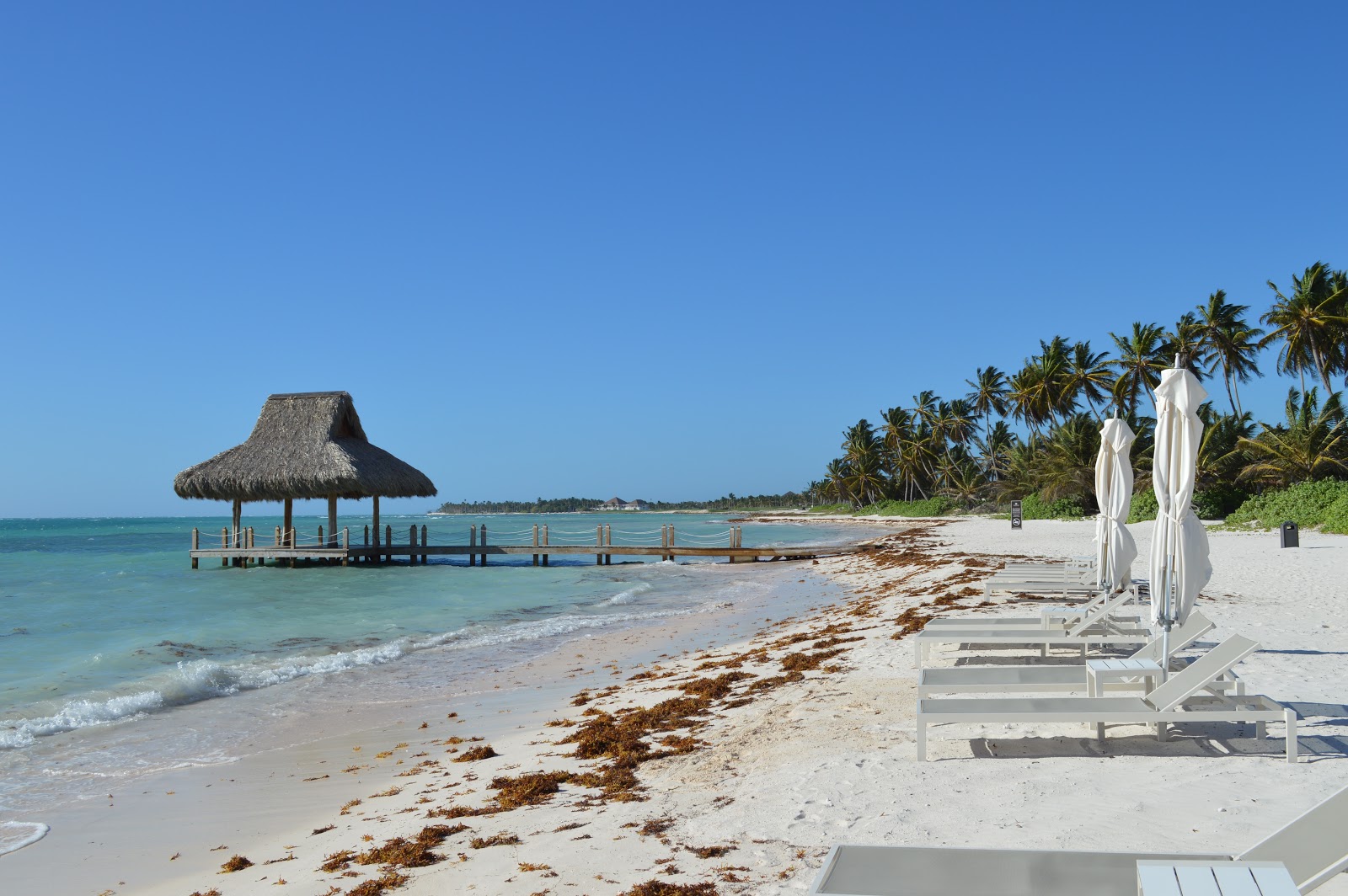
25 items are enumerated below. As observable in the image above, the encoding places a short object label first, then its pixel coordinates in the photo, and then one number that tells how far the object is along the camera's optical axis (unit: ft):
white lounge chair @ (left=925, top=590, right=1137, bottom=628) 25.25
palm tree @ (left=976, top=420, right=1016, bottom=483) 206.28
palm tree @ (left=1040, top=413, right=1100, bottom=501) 130.62
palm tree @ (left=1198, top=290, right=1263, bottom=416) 127.44
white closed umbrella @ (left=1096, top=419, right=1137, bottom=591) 27.76
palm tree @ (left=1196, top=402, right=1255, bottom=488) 108.37
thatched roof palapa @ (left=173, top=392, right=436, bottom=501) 95.30
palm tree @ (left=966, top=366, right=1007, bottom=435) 198.80
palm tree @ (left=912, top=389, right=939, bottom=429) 227.81
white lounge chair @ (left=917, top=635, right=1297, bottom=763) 16.02
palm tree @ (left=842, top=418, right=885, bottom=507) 253.24
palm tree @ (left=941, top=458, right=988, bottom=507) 204.33
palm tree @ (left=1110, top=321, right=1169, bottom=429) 133.90
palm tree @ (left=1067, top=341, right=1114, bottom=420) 148.97
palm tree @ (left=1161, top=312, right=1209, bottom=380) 127.65
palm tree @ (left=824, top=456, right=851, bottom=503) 293.64
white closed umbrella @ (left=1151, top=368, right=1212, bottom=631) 18.21
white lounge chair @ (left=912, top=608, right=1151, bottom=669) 24.00
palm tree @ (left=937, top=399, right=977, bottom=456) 216.95
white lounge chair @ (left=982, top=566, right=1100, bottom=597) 37.52
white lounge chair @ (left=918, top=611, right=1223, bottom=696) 18.37
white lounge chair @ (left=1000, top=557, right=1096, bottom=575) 41.03
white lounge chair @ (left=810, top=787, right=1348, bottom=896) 8.45
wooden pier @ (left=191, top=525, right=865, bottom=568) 97.86
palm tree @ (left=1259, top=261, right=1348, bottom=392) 104.53
